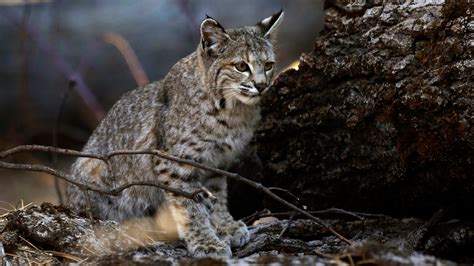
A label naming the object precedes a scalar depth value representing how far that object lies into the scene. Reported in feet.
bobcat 30.96
